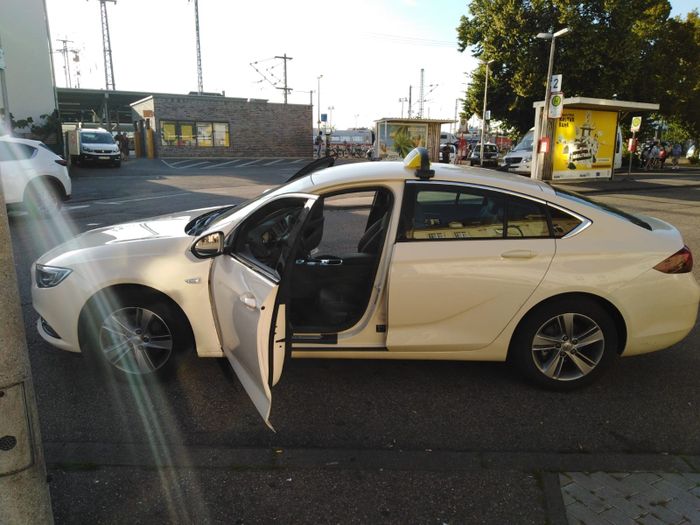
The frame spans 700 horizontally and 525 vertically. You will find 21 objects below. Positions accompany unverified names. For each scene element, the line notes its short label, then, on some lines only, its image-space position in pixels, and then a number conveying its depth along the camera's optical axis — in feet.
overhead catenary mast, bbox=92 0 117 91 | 154.51
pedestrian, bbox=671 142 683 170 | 111.65
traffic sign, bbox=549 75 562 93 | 62.44
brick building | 115.75
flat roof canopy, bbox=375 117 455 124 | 79.58
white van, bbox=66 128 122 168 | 84.23
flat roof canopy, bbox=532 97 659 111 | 63.21
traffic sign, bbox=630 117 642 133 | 73.95
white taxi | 11.23
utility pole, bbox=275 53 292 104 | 179.73
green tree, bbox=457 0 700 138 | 92.73
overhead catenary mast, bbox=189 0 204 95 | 141.18
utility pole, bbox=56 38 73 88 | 262.47
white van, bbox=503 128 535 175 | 74.59
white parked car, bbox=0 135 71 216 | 33.65
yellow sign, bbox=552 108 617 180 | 67.00
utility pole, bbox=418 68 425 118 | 301.22
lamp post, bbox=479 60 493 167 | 94.54
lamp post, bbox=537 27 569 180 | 64.23
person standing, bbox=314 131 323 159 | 125.49
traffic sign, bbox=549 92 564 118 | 59.82
